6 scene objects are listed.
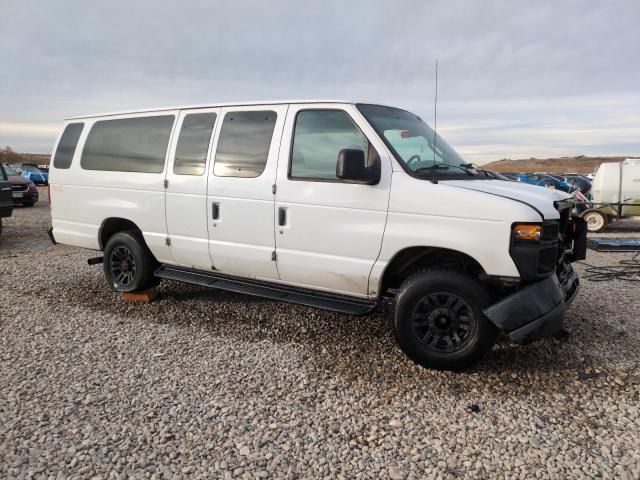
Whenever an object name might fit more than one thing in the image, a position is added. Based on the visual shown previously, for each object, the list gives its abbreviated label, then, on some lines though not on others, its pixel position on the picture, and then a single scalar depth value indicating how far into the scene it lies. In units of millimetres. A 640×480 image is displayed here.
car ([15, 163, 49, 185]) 26891
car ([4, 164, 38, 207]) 16406
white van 3531
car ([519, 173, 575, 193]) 17502
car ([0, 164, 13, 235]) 9719
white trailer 13539
